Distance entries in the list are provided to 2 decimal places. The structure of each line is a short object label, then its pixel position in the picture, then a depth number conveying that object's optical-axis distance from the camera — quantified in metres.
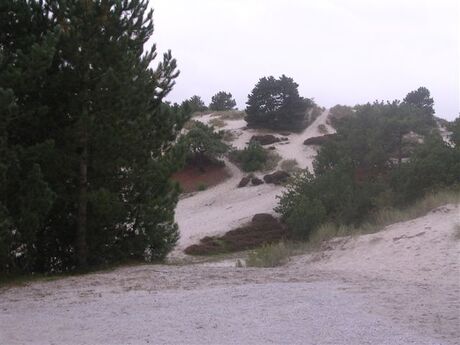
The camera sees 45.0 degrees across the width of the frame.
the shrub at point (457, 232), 12.81
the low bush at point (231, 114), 65.40
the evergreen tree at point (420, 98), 64.69
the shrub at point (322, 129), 59.41
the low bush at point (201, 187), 46.19
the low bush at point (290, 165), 47.47
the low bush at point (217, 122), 61.53
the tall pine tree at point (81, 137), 11.91
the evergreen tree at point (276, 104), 58.25
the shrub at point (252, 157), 48.44
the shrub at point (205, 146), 49.25
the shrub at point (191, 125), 53.50
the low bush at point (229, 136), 56.71
